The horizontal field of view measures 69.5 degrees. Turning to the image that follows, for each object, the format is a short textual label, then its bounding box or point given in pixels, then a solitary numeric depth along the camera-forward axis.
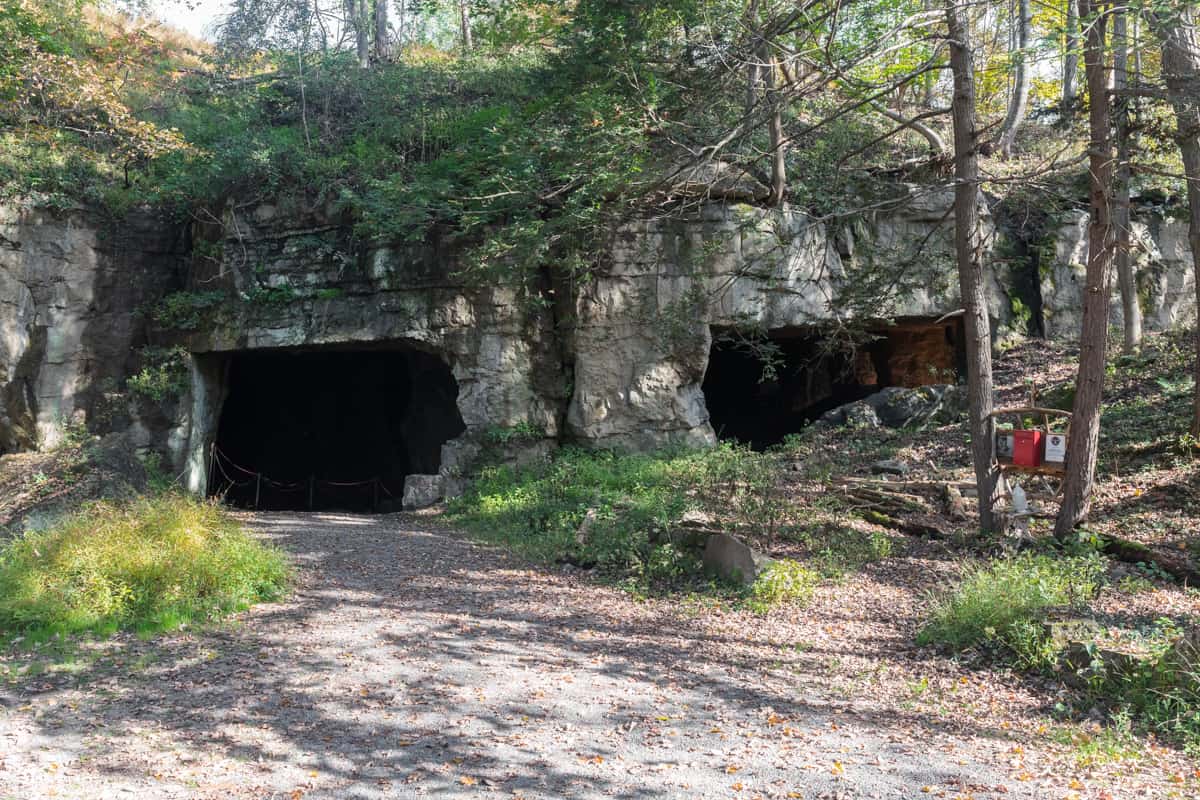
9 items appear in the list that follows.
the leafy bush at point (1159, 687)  5.24
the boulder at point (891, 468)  12.63
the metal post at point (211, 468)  16.58
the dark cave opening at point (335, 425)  21.27
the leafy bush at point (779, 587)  8.15
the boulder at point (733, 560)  8.45
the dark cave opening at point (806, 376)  18.12
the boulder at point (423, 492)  15.42
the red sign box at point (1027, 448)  9.41
